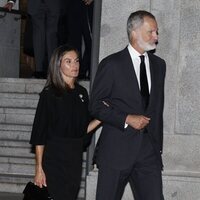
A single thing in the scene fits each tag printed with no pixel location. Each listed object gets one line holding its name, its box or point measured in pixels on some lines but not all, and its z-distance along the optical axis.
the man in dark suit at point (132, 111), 5.91
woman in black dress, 5.84
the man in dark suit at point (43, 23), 10.15
